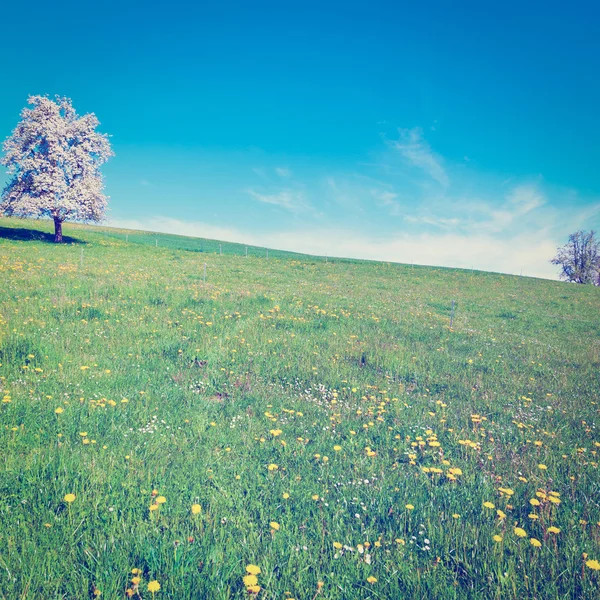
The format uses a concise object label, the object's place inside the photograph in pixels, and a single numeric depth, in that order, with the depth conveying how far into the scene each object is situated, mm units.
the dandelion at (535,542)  3424
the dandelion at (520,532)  3503
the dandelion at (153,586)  2715
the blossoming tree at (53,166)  34375
